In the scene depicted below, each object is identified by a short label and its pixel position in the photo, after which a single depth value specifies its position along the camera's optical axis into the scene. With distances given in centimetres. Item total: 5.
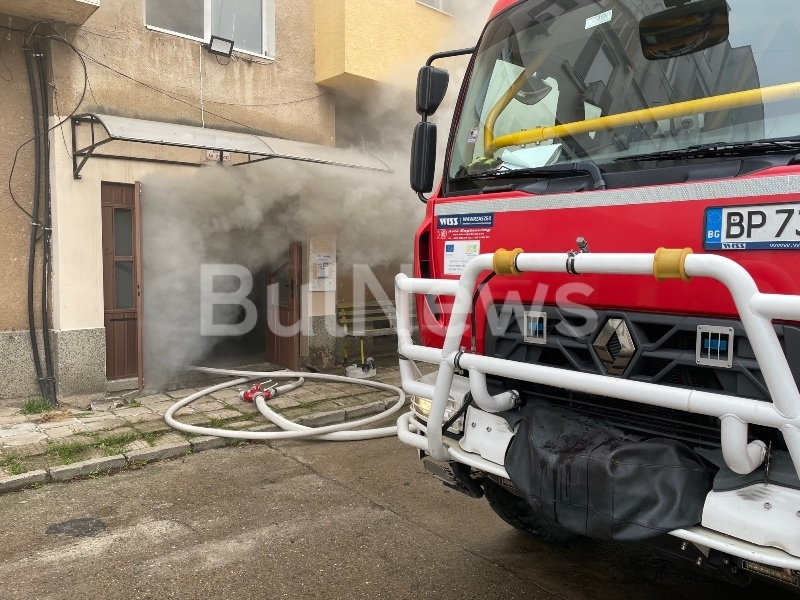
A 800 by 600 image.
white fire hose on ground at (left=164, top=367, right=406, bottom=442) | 548
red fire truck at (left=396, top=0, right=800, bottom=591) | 190
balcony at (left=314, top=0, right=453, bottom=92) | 809
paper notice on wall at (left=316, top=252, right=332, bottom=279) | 867
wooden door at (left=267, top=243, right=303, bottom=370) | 866
